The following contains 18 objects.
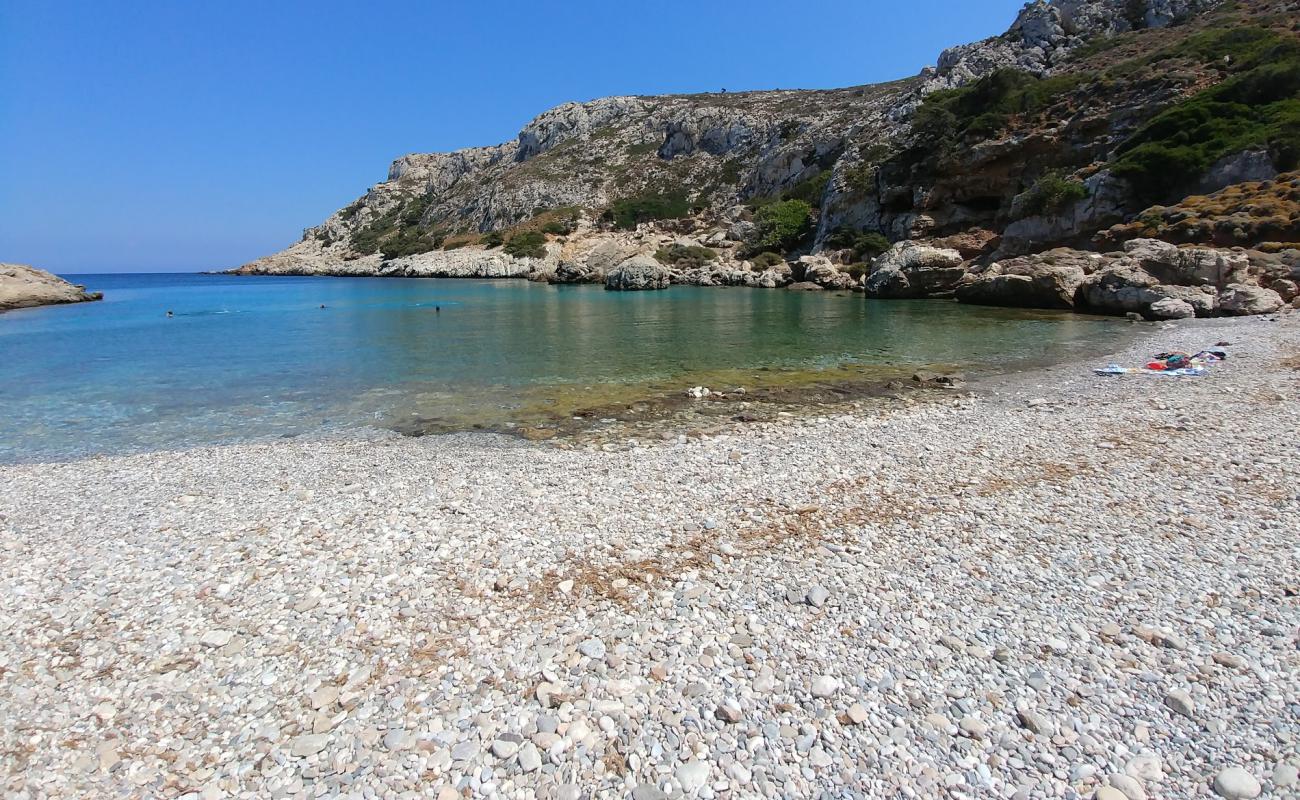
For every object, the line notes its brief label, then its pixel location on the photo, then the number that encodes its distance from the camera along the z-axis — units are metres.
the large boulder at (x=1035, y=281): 35.38
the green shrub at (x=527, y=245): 101.06
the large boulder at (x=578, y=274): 83.12
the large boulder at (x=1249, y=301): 27.22
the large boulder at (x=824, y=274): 57.97
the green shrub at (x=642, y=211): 104.56
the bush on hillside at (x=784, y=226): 78.31
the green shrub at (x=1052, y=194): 46.31
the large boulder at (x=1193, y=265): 29.28
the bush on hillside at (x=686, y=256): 78.50
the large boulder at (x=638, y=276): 67.19
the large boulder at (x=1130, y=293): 28.58
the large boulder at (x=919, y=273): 46.78
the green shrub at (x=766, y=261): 71.50
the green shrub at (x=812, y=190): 83.69
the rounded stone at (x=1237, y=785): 3.70
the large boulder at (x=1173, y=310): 28.28
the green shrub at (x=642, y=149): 126.50
